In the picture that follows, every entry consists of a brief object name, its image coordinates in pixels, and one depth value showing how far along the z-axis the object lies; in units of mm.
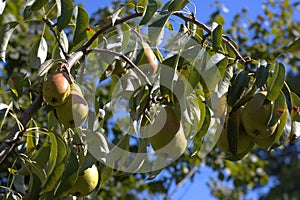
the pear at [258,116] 1337
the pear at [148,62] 1482
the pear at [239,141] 1396
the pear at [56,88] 1317
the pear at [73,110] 1359
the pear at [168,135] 1383
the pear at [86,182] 1450
